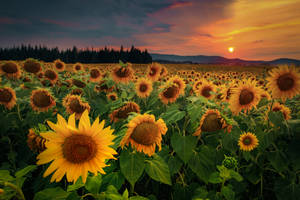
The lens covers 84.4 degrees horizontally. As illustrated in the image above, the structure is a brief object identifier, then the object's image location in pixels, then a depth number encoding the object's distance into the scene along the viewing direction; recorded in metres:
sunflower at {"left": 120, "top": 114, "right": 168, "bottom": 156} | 1.18
